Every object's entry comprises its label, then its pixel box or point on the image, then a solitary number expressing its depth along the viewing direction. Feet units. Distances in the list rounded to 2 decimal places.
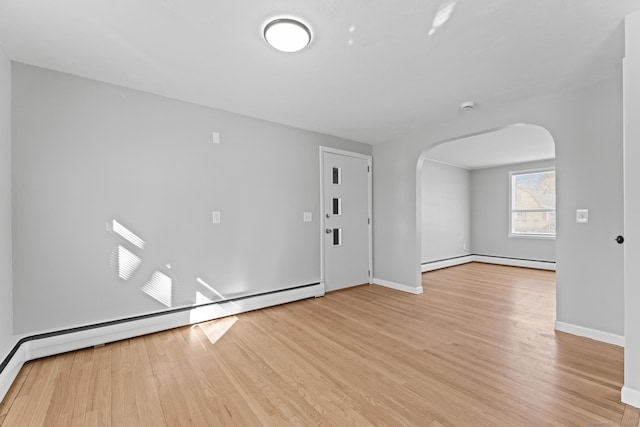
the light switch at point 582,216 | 8.52
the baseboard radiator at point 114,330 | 6.77
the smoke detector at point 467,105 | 9.93
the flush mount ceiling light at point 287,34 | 5.76
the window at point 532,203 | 19.74
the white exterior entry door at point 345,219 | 13.73
